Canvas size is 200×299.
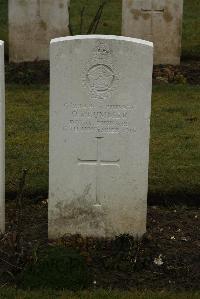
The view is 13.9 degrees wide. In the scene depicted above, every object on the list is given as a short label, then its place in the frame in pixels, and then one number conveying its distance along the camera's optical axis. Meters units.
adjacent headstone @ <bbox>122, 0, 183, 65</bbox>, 12.26
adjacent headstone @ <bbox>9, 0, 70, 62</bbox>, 12.34
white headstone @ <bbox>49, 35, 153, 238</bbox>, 5.77
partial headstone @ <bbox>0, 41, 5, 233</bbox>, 5.79
